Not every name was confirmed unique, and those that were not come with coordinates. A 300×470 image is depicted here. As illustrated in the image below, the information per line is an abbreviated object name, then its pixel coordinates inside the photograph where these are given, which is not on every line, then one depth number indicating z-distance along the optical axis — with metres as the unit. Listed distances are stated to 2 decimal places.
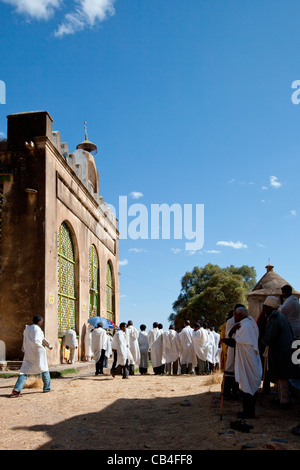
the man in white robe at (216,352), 15.72
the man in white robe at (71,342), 15.71
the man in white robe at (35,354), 9.27
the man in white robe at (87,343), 17.94
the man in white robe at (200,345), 14.34
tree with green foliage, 37.56
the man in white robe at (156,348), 15.52
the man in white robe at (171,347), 15.42
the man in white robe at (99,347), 13.49
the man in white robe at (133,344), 14.95
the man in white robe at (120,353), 12.52
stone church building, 14.09
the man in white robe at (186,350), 14.82
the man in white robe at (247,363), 6.26
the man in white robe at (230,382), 7.94
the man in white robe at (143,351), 15.53
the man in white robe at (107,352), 14.62
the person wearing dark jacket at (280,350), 6.86
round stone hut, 15.31
